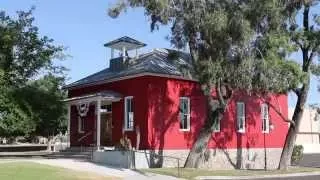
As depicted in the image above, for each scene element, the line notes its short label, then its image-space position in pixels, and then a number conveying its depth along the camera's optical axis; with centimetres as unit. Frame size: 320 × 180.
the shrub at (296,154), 4119
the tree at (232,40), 2755
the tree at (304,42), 3123
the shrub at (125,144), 3114
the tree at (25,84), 3825
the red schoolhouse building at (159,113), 3341
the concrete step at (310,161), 4364
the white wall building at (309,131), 8228
